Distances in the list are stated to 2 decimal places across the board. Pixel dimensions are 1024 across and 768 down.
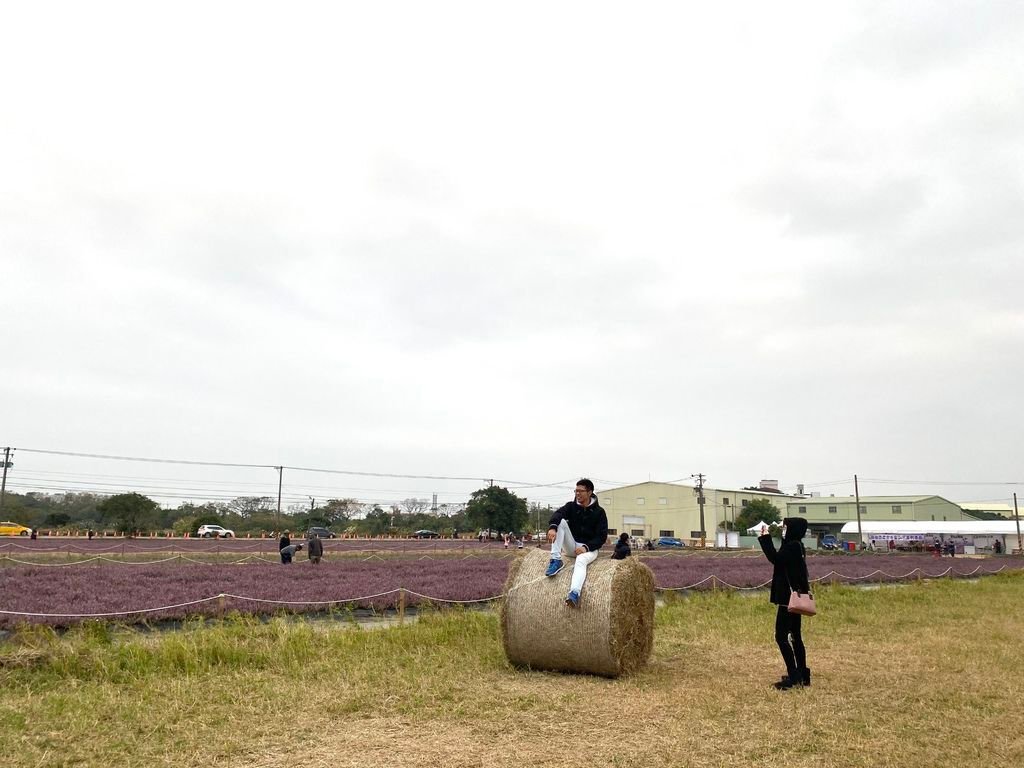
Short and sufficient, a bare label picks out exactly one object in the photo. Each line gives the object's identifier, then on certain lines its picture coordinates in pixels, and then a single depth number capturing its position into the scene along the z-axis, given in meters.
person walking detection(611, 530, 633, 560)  9.65
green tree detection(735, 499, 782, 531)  95.75
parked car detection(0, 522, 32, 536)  60.39
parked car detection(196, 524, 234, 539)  68.36
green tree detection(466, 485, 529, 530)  80.38
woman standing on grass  8.42
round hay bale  8.82
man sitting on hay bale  9.33
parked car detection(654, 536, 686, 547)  75.52
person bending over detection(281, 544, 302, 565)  27.12
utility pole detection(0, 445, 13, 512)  65.05
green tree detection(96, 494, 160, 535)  68.00
